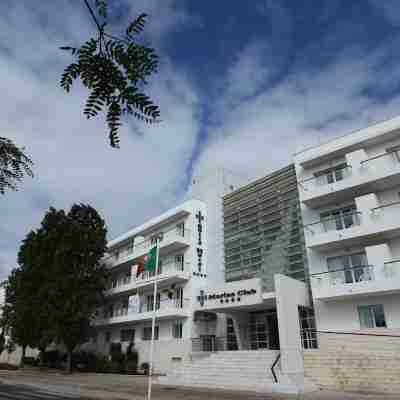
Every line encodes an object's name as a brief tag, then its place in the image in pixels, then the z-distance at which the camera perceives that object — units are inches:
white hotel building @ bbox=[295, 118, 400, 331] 738.8
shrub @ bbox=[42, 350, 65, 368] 1371.8
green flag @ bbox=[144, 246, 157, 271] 710.1
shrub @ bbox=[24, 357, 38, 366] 1483.3
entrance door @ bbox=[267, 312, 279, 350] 940.8
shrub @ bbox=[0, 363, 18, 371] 1354.6
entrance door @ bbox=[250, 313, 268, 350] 958.4
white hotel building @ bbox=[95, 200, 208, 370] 1096.8
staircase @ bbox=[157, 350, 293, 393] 690.2
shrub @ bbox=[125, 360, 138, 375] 1079.0
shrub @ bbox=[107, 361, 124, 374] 1099.9
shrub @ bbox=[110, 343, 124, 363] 1169.4
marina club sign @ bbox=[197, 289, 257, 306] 901.3
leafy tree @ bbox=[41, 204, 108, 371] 1114.7
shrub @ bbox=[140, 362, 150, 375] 1091.9
